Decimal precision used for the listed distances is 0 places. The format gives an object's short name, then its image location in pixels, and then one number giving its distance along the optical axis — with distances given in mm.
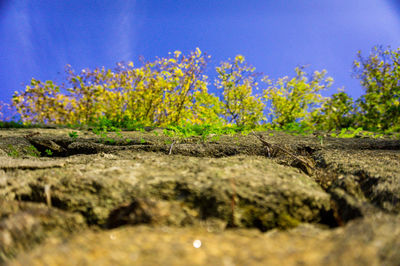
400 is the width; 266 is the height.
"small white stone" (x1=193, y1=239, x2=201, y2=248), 788
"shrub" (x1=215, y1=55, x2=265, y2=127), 13688
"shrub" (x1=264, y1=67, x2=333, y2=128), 14050
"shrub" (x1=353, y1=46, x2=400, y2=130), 9531
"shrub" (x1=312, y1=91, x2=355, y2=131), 10423
